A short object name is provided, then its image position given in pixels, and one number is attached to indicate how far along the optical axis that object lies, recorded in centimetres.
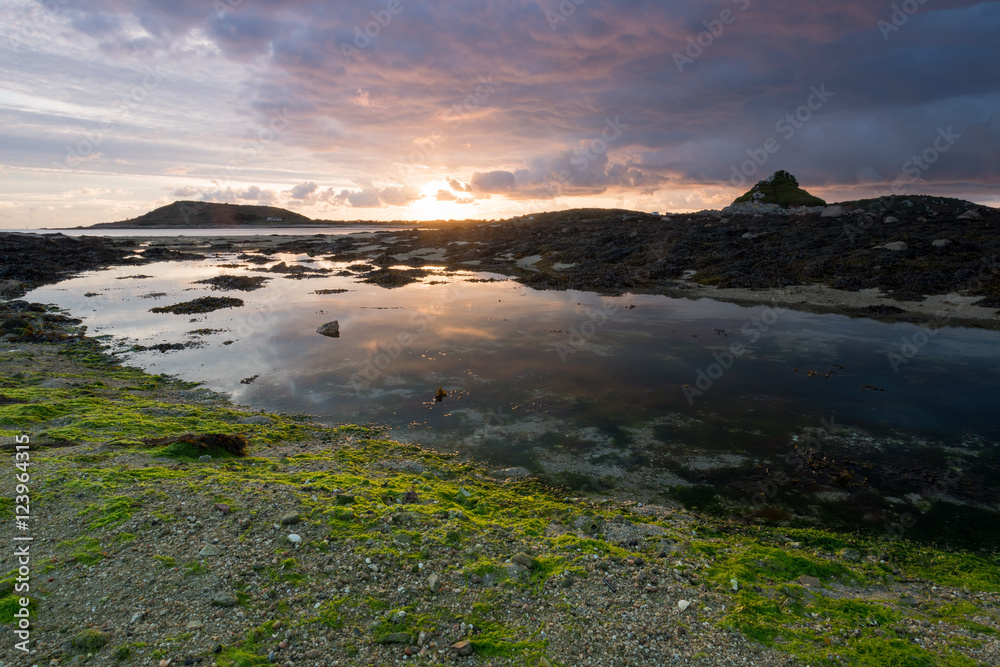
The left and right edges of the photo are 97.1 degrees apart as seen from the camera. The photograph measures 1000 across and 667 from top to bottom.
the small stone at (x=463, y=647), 558
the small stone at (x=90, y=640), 511
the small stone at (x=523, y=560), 720
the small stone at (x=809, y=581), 741
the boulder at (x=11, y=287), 3683
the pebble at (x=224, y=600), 591
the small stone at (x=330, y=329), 2427
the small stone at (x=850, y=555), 823
